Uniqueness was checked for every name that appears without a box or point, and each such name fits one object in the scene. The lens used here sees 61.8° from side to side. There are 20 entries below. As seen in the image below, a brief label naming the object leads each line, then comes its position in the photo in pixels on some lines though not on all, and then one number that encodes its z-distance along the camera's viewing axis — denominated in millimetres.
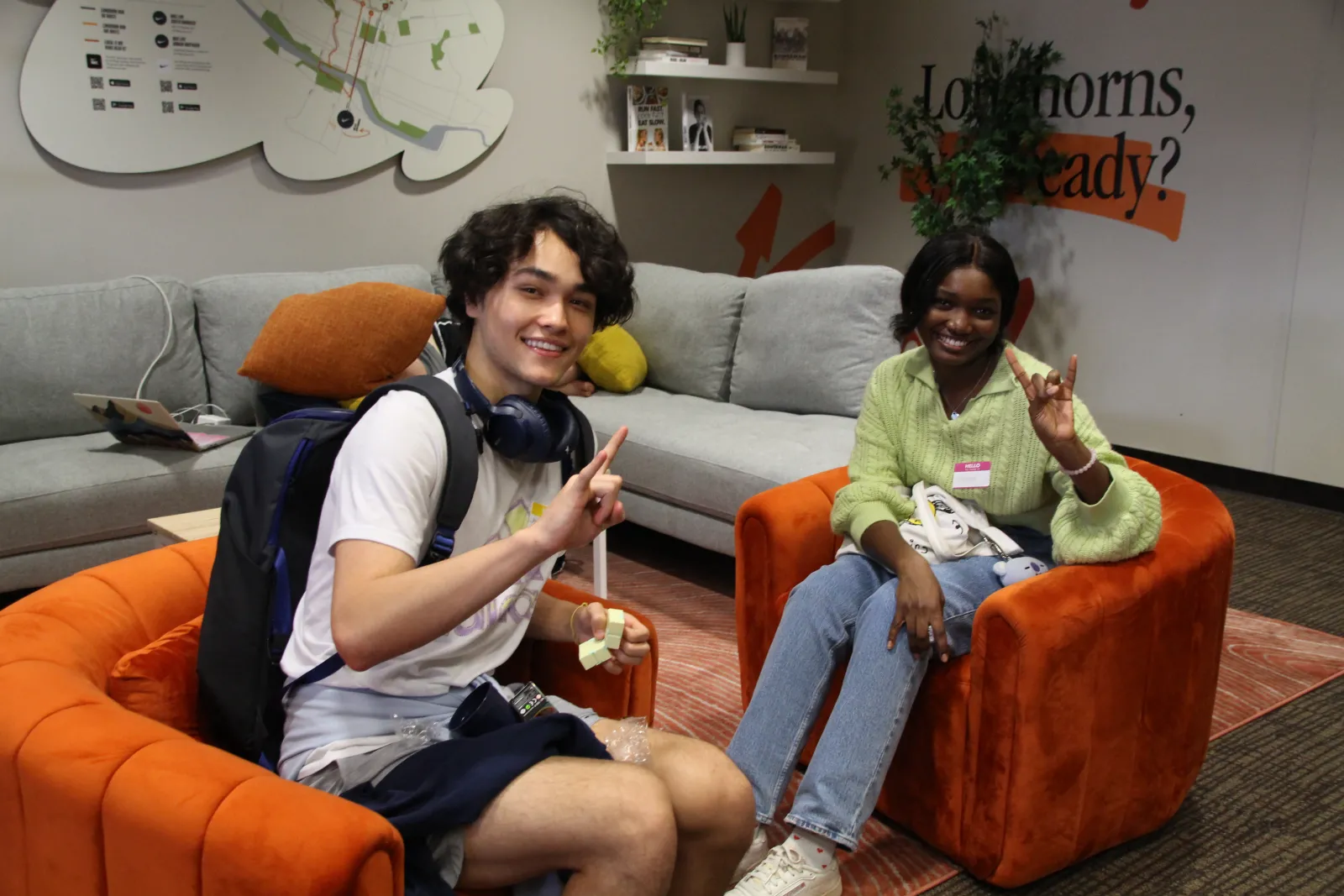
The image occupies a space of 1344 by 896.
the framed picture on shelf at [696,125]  5008
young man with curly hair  1191
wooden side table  2396
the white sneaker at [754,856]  1863
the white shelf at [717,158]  4816
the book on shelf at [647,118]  4855
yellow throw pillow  3916
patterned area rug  2029
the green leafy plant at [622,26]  4691
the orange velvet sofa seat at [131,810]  1026
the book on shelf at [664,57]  4699
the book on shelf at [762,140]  5172
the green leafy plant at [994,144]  4574
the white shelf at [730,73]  4652
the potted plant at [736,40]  4965
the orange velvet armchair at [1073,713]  1783
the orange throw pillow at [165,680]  1371
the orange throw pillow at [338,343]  3201
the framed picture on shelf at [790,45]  5219
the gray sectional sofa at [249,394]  2996
